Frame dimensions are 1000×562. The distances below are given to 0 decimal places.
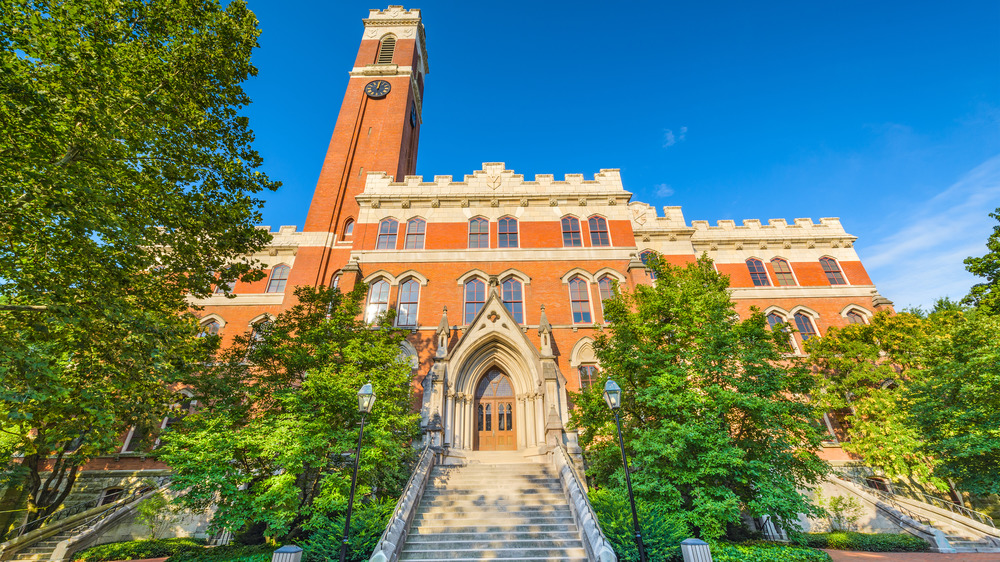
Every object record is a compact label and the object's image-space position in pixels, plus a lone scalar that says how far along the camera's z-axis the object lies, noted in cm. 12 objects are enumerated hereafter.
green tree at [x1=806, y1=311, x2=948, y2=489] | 1589
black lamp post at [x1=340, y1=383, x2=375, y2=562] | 891
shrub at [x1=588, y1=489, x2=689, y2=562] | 913
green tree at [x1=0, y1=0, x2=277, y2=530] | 747
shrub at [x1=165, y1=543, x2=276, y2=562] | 1012
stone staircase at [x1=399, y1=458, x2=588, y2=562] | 954
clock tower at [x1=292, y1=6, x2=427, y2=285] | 2397
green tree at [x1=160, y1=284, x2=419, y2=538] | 1005
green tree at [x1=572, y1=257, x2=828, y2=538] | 1031
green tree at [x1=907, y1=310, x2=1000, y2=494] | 1323
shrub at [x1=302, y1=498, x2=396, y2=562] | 937
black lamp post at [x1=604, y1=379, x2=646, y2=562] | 908
